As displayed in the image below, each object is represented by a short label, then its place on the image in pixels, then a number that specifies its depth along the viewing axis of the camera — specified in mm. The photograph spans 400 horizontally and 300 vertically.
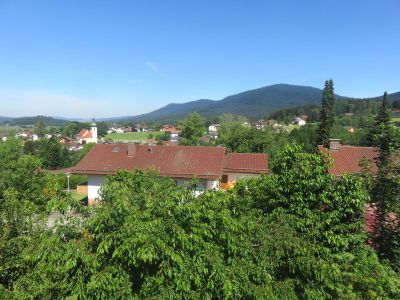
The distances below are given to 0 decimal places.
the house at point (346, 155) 23366
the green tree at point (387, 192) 6711
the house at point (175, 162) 23094
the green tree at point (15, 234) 6035
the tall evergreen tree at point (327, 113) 51725
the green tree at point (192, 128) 65000
